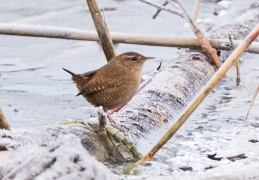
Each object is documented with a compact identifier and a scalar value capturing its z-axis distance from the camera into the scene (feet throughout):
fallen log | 20.67
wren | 28.78
